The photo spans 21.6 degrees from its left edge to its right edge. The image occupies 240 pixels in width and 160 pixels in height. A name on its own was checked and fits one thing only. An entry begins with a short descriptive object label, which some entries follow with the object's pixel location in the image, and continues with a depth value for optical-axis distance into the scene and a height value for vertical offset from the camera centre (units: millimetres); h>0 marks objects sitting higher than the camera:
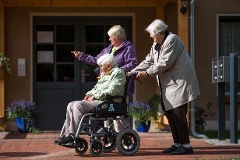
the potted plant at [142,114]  11897 -506
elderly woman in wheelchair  7711 -316
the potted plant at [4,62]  11948 +482
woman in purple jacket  8180 +453
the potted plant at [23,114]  12023 -513
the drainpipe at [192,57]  10648 +537
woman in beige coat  7887 +143
